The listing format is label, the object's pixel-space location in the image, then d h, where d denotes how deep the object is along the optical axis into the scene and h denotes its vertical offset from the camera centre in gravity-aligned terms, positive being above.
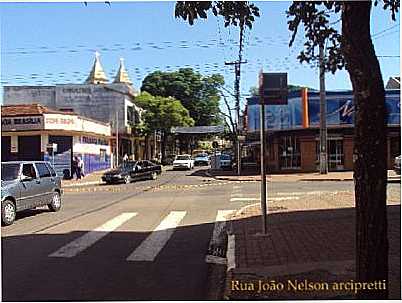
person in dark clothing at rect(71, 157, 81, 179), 30.13 -0.52
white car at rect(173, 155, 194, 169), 29.67 -0.29
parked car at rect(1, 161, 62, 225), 12.06 -0.66
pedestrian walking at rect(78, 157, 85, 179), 30.40 -0.49
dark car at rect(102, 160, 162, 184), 27.17 -0.73
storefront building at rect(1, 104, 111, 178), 25.44 +1.04
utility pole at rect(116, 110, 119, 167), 36.84 +1.27
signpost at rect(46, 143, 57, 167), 27.78 +0.55
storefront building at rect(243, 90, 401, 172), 27.77 +1.13
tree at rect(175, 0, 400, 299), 4.32 +0.07
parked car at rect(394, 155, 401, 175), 19.01 -0.51
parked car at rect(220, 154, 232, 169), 33.38 -0.34
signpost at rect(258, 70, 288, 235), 8.17 +0.96
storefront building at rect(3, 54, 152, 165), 26.21 +2.79
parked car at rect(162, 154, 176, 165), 31.06 -0.12
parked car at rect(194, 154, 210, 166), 30.80 -0.19
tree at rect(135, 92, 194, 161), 15.57 +1.74
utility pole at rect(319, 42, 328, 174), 27.61 +0.94
